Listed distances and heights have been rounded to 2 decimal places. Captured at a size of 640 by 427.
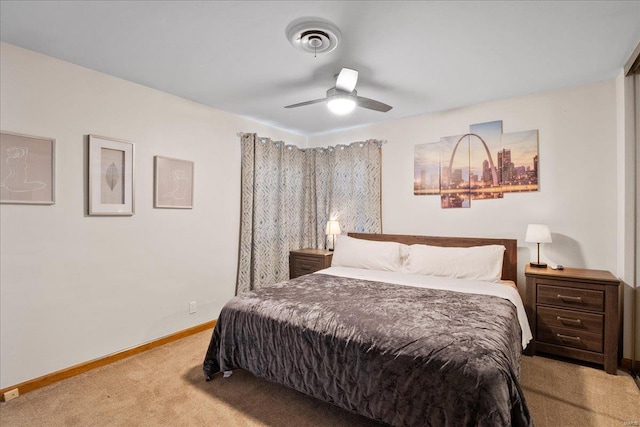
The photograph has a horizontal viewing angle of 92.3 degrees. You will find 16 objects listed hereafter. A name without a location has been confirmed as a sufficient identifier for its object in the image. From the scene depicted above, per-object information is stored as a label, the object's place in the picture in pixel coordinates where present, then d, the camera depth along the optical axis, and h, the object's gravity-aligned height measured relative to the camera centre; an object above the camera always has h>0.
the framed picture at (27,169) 2.15 +0.32
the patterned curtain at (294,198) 3.88 +0.21
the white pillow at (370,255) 3.41 -0.47
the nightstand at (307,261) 3.99 -0.63
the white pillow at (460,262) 2.89 -0.48
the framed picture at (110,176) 2.56 +0.32
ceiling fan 2.32 +0.93
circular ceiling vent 1.90 +1.16
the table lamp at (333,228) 4.13 -0.20
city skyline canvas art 3.15 +0.54
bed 1.46 -0.75
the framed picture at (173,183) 3.02 +0.31
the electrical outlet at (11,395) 2.10 -1.25
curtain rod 3.94 +0.97
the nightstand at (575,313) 2.43 -0.84
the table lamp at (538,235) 2.80 -0.19
